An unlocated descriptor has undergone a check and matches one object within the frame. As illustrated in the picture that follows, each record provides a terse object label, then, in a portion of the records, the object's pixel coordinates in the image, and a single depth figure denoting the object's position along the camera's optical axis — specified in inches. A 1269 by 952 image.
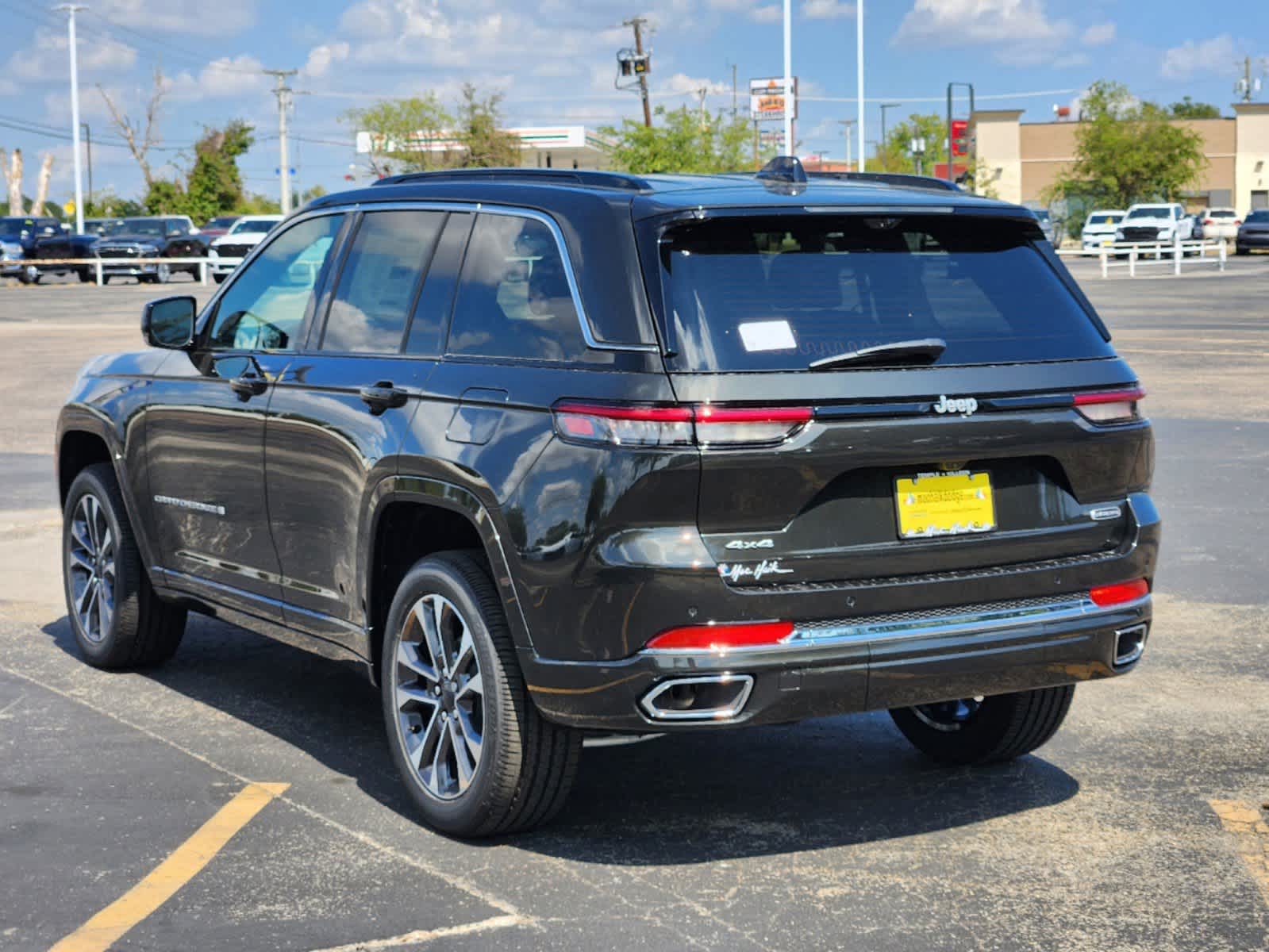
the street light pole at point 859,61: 2768.9
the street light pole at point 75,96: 2768.2
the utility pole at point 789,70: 2160.4
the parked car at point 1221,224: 2851.9
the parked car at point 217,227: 2094.0
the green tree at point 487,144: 2989.7
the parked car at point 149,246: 1994.3
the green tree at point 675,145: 2874.0
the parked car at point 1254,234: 2551.7
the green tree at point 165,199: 3110.2
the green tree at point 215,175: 3090.6
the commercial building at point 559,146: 3435.0
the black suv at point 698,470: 172.9
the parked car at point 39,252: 2089.1
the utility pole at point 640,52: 2962.6
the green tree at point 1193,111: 5126.0
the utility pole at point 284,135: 3068.4
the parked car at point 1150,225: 2591.0
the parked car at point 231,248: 1845.5
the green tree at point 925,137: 4458.7
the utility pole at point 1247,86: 5600.4
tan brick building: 4424.2
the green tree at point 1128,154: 3725.4
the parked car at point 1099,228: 2760.8
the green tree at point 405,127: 3309.5
